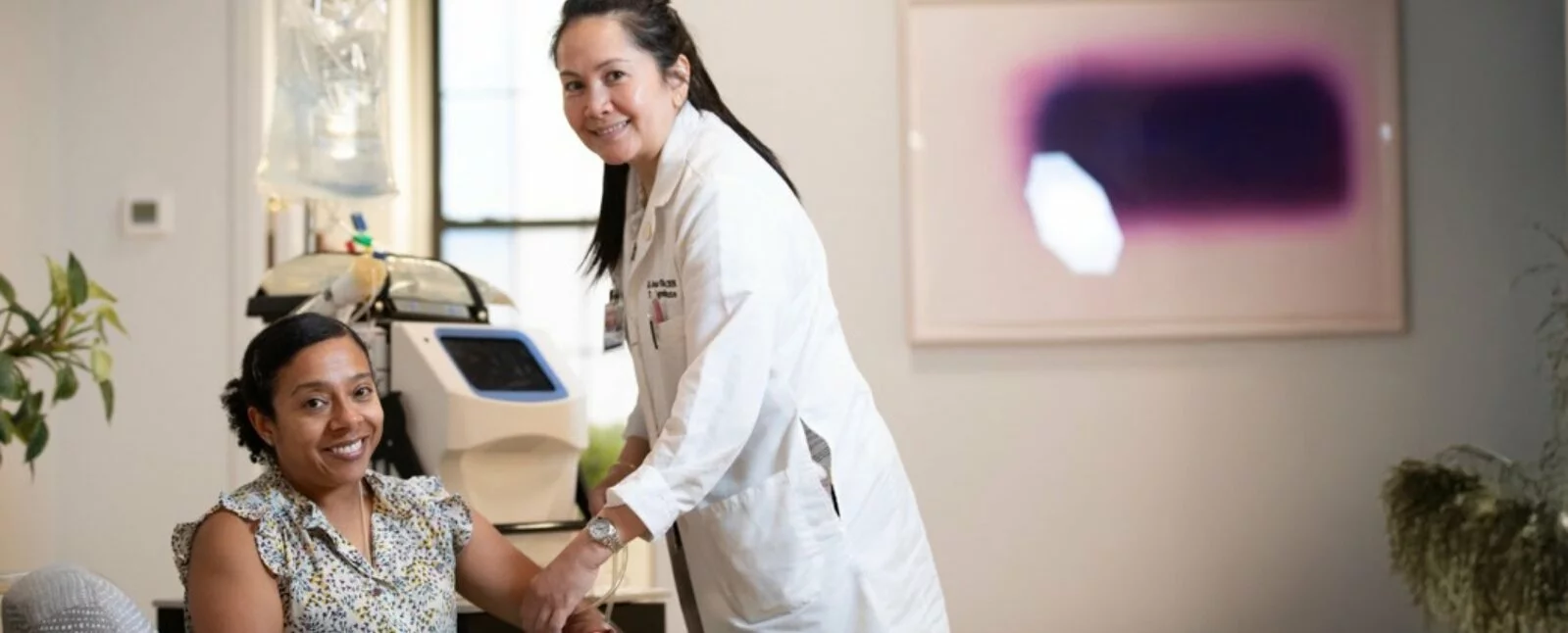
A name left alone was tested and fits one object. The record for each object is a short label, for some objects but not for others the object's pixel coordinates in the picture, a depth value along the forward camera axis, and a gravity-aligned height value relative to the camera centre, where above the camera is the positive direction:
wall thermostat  3.91 +0.27
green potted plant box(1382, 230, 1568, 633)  2.88 -0.39
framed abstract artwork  3.71 +0.33
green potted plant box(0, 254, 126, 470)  2.95 -0.03
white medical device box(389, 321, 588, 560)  2.50 -0.13
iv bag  3.07 +0.41
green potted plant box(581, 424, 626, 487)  4.87 -0.33
